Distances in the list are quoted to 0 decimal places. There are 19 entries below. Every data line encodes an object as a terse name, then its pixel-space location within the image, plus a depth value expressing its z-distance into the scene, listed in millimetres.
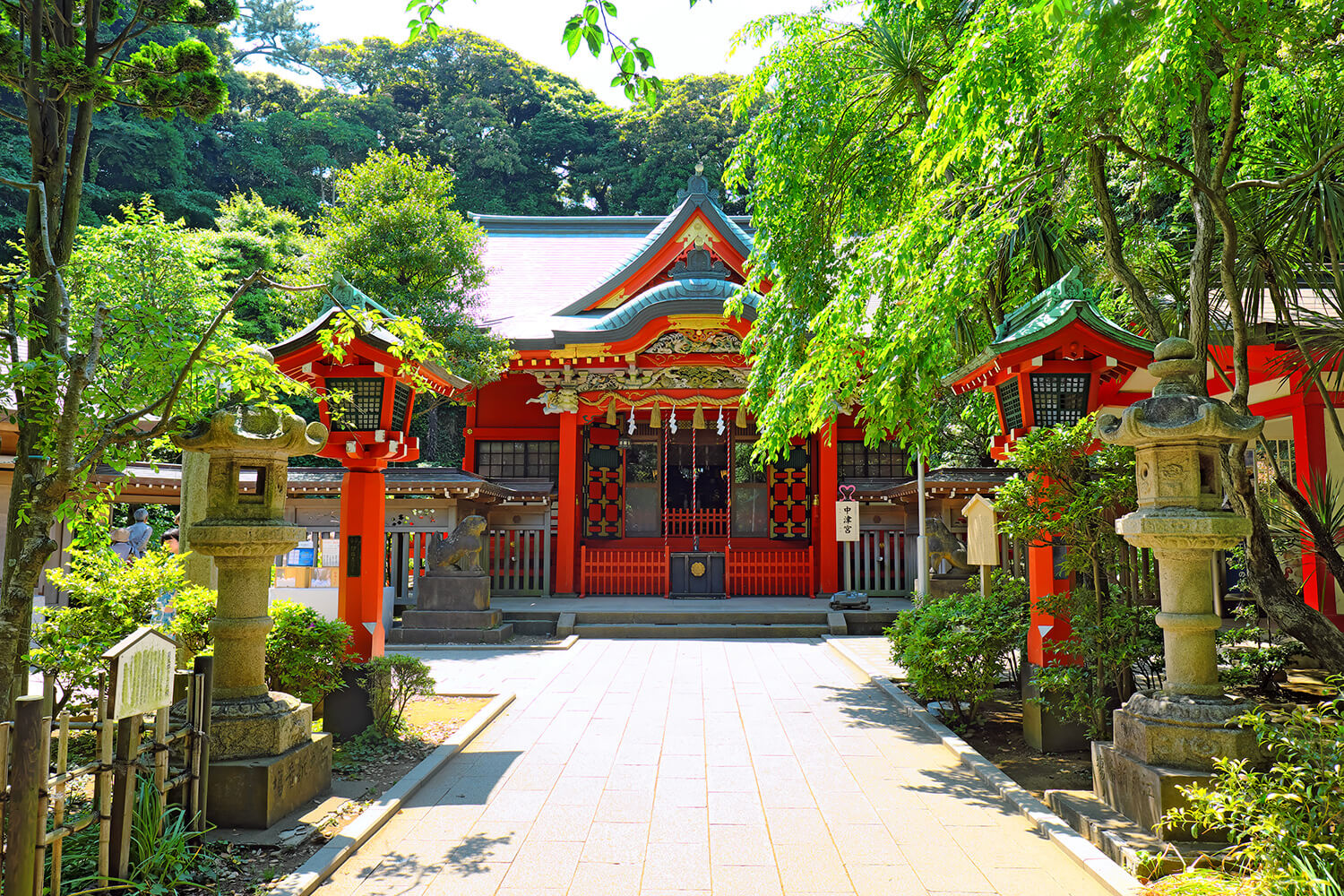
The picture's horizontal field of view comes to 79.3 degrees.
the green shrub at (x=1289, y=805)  3057
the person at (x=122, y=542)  10870
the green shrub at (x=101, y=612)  4738
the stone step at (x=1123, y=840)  3652
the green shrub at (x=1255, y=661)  6863
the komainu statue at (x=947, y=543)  11969
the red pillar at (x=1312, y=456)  10594
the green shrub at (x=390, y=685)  6055
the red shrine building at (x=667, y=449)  14086
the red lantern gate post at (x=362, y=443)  6930
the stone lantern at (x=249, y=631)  4250
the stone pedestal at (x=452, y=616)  11258
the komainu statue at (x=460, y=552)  11438
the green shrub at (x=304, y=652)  5438
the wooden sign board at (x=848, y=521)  12906
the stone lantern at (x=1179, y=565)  4012
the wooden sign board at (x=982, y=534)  8102
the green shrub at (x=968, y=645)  6297
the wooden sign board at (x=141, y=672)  3361
